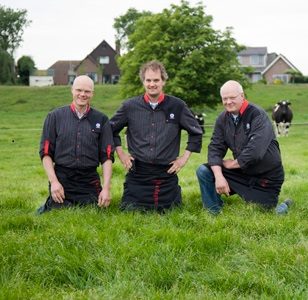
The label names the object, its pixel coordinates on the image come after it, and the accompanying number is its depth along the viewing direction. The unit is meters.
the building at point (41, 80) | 89.94
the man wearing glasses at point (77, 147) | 6.91
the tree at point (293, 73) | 74.89
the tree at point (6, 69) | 72.50
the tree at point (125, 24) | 92.94
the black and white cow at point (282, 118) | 27.35
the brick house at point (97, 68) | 87.12
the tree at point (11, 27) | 92.25
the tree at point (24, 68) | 86.12
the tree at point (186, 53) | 33.22
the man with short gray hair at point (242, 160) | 6.79
